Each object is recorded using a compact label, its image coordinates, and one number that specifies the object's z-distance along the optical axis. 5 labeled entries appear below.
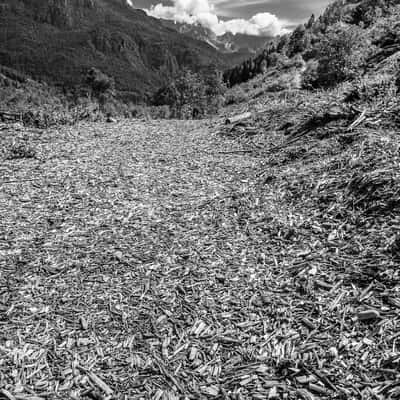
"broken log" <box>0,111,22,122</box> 11.59
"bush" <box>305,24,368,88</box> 15.24
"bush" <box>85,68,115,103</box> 53.12
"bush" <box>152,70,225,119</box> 35.91
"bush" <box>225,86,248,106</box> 31.59
